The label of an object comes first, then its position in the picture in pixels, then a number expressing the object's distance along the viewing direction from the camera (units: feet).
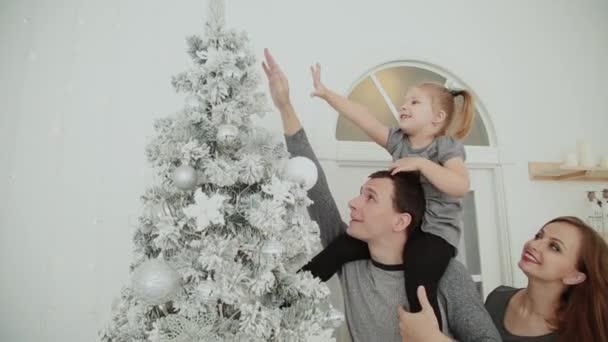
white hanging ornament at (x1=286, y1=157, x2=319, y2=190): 3.10
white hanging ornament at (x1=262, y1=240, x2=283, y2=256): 2.76
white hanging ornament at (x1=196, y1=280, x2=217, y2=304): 2.56
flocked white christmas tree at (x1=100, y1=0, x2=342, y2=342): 2.60
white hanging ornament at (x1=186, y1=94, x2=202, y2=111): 3.01
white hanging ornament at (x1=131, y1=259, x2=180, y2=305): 2.51
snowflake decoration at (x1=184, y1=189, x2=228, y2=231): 2.66
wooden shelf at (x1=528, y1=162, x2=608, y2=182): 7.13
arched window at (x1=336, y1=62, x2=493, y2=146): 6.43
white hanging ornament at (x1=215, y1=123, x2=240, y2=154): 2.89
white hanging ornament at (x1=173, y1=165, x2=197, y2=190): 2.80
